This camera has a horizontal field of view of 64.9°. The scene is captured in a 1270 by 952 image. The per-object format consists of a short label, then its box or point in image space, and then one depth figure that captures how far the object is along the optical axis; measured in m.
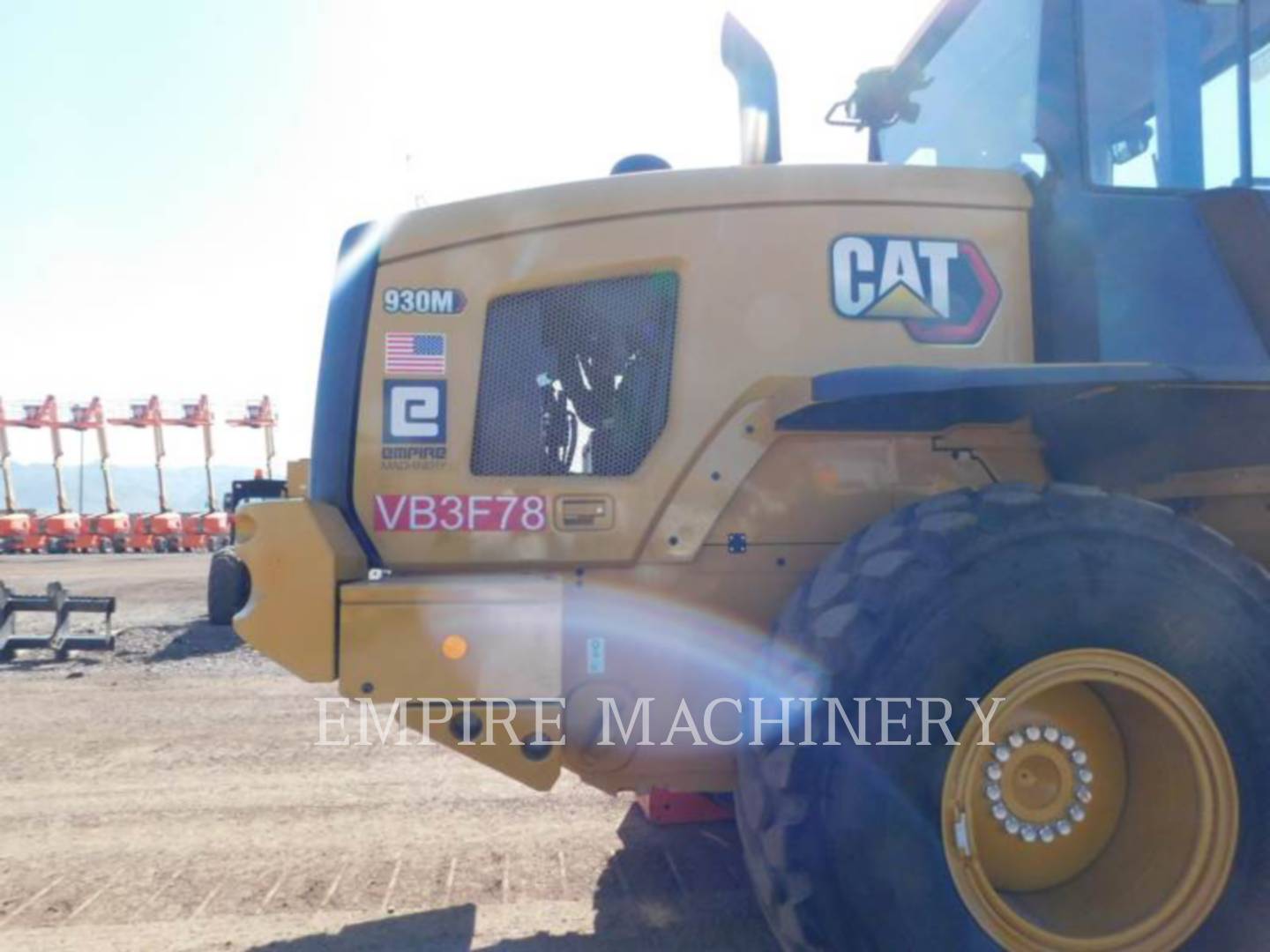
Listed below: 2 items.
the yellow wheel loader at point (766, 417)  2.86
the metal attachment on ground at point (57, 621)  8.66
